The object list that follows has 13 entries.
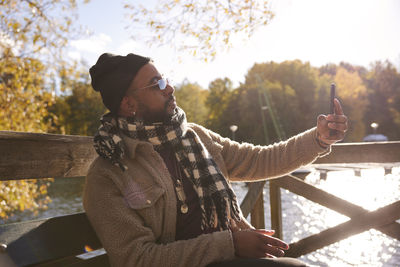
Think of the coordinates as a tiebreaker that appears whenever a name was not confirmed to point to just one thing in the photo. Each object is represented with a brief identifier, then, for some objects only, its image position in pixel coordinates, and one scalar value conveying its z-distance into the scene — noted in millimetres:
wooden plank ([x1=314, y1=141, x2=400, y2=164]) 3236
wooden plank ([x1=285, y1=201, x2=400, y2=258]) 3102
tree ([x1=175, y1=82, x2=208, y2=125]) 47197
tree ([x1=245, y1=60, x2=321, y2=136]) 51472
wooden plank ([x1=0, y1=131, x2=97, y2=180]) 1882
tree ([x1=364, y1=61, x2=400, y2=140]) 60906
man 1956
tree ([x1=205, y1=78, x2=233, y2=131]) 53375
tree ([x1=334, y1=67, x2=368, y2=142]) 57250
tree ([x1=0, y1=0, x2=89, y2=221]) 7109
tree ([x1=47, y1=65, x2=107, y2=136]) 38219
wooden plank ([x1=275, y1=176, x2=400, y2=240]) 3117
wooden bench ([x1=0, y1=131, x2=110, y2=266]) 1864
